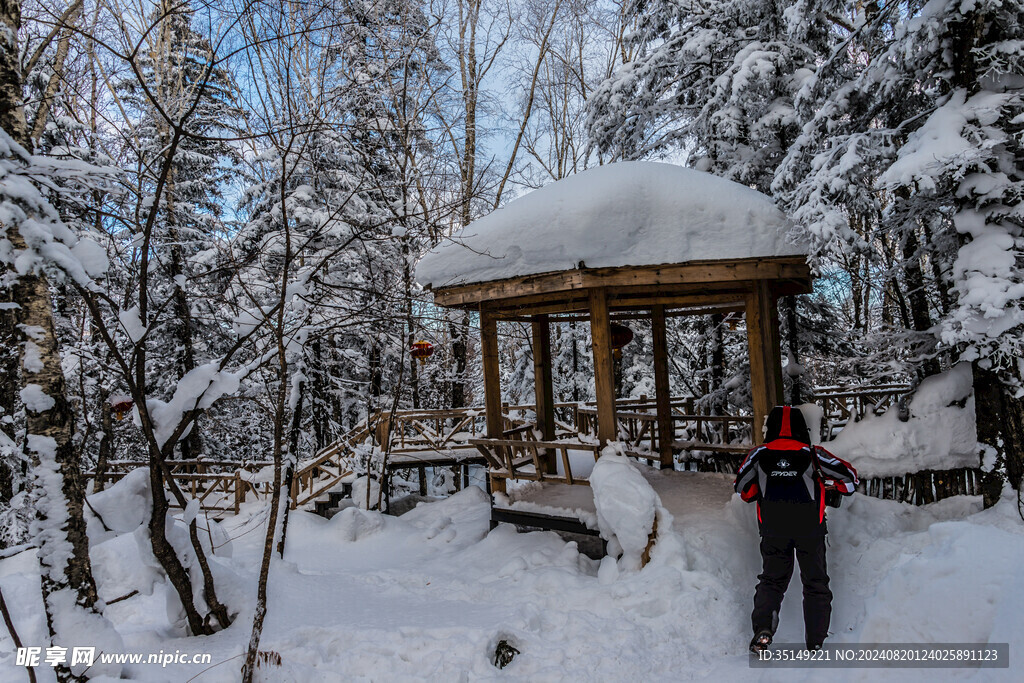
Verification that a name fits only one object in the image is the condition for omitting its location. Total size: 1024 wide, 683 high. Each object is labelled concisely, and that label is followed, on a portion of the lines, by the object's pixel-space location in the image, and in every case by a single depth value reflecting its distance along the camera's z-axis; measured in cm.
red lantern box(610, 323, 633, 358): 917
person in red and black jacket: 386
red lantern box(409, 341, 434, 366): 1154
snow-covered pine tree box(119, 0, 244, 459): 517
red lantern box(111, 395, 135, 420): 699
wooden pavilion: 538
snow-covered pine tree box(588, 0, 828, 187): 870
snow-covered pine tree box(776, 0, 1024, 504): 473
